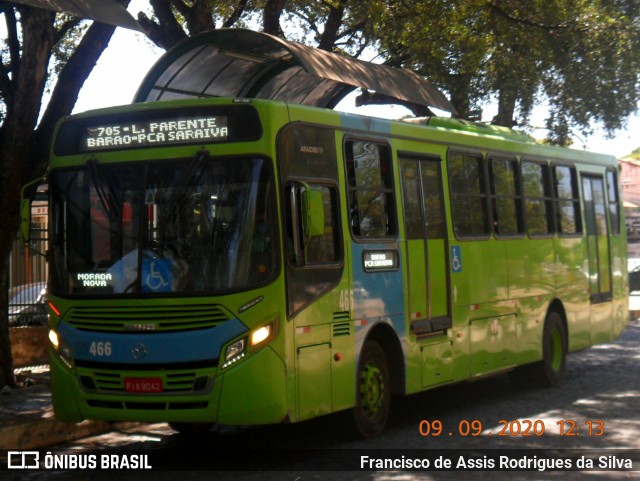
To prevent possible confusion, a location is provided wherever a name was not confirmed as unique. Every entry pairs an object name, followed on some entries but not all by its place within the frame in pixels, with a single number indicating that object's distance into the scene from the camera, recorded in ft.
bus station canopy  45.70
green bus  30.25
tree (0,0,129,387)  45.24
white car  61.05
